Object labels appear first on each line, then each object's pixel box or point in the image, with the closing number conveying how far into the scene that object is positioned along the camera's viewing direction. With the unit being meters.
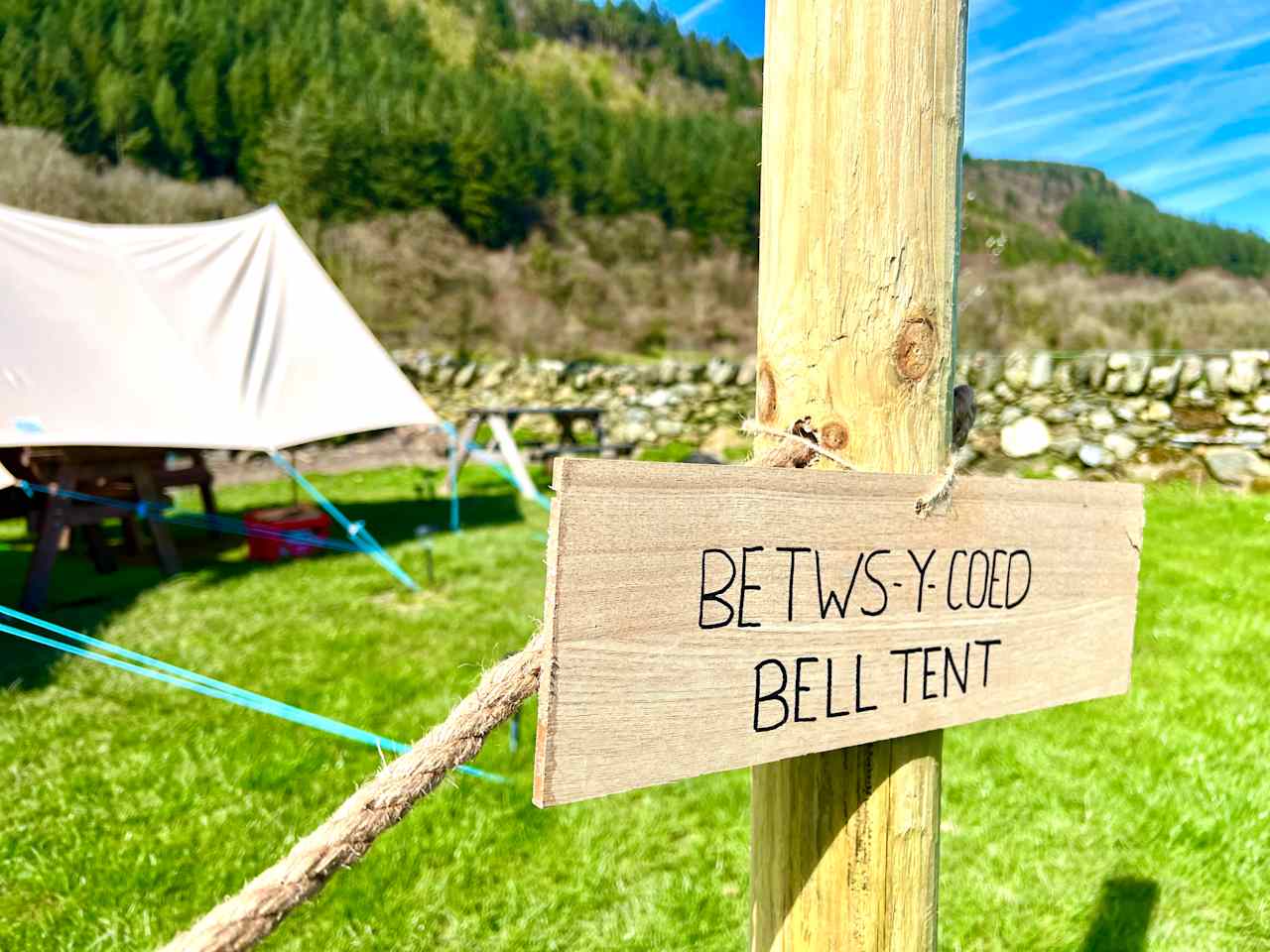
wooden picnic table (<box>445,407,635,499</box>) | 6.35
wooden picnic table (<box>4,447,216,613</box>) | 4.26
